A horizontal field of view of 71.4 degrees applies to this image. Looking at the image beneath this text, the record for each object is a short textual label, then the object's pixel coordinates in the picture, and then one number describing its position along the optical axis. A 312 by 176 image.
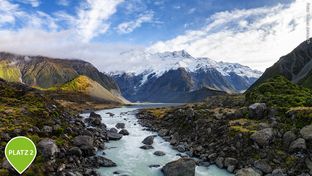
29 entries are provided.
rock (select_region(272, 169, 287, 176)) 34.04
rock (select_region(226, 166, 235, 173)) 37.13
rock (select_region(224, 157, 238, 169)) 38.16
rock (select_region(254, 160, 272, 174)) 35.53
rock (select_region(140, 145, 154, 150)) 49.89
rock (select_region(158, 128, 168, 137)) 61.84
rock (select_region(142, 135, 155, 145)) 52.85
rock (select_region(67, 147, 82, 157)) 39.95
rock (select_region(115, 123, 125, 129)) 72.96
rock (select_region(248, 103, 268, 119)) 49.51
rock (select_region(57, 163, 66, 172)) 34.08
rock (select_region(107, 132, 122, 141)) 57.46
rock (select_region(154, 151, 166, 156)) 45.33
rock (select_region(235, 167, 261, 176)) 34.46
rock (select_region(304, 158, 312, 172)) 34.28
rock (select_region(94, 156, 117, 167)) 38.67
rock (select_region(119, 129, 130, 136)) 63.70
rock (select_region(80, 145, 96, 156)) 42.29
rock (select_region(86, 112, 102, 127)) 70.90
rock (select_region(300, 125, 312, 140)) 38.27
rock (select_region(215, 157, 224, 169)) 38.73
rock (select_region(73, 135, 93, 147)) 43.95
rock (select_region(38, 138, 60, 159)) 35.75
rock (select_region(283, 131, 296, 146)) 39.53
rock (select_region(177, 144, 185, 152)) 47.85
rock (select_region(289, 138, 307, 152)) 37.28
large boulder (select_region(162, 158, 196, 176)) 34.58
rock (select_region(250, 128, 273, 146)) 40.26
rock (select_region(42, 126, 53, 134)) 47.10
